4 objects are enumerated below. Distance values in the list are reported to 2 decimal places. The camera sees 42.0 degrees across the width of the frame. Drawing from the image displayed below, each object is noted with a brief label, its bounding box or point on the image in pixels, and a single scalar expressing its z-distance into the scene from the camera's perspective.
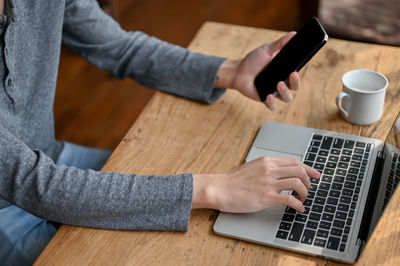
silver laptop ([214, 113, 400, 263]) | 0.81
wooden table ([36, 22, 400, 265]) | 0.83
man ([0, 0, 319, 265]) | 0.89
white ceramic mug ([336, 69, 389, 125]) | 1.02
